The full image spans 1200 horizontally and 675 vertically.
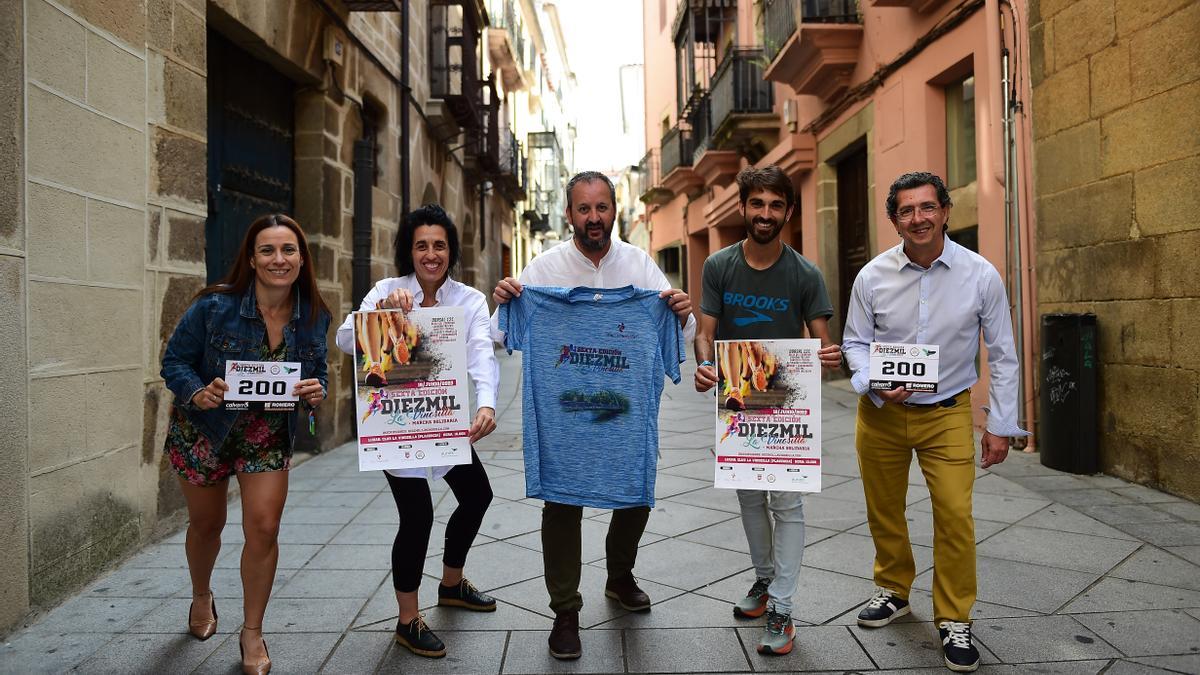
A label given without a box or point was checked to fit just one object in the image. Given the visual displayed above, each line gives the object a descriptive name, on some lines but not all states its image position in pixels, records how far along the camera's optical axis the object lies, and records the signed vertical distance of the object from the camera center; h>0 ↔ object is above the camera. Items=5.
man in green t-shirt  2.92 +0.11
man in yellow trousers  2.89 -0.07
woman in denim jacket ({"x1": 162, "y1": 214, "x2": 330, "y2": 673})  2.76 -0.10
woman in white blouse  2.92 -0.22
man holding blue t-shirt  2.90 +0.24
